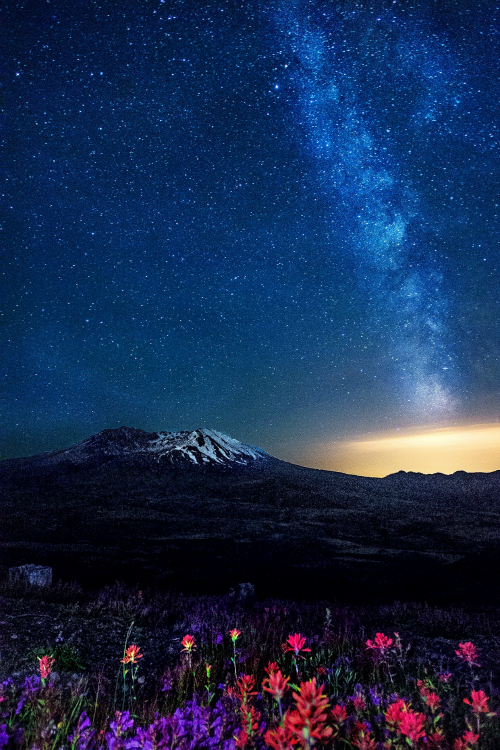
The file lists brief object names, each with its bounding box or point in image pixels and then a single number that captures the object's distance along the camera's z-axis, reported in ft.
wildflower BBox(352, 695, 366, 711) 7.72
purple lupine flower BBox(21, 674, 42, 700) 9.39
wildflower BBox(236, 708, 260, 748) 4.91
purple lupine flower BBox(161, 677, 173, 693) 10.77
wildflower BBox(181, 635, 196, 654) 9.75
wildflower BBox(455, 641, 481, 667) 10.43
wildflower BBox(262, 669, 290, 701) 4.57
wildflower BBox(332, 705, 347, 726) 5.72
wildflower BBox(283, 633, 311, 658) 8.10
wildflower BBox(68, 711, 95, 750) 6.82
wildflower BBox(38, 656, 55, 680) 8.46
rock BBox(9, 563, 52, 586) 32.14
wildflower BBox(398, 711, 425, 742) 5.17
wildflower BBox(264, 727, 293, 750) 4.17
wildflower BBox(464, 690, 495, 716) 5.98
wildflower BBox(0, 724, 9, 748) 7.05
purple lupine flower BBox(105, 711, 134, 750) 6.29
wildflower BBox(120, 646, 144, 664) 9.12
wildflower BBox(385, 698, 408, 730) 5.75
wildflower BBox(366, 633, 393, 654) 10.76
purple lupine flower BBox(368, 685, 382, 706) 9.99
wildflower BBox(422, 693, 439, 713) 7.23
